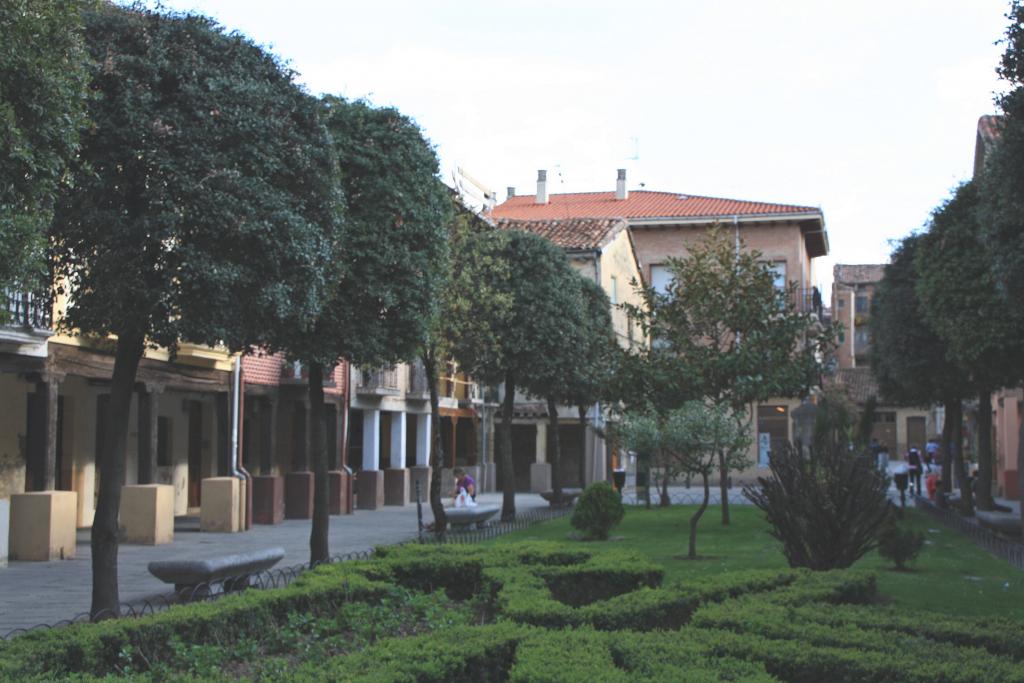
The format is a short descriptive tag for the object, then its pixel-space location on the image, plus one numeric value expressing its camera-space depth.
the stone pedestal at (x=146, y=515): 21.05
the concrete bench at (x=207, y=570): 12.67
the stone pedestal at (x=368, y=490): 32.03
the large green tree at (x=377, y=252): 15.09
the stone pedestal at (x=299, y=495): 28.44
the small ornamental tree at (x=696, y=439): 18.78
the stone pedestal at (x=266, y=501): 26.75
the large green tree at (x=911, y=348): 27.25
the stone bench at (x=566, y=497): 32.00
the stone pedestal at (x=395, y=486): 34.28
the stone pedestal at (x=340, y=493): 29.55
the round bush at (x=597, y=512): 21.70
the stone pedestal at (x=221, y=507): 24.02
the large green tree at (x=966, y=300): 20.47
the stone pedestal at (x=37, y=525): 18.00
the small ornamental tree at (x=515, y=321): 25.64
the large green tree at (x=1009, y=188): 12.69
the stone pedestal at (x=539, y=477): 45.03
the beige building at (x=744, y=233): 52.22
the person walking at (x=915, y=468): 39.69
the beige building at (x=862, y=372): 79.19
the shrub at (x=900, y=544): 16.41
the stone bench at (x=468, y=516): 23.23
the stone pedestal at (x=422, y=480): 35.81
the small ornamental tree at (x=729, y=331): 26.59
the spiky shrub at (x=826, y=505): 14.04
